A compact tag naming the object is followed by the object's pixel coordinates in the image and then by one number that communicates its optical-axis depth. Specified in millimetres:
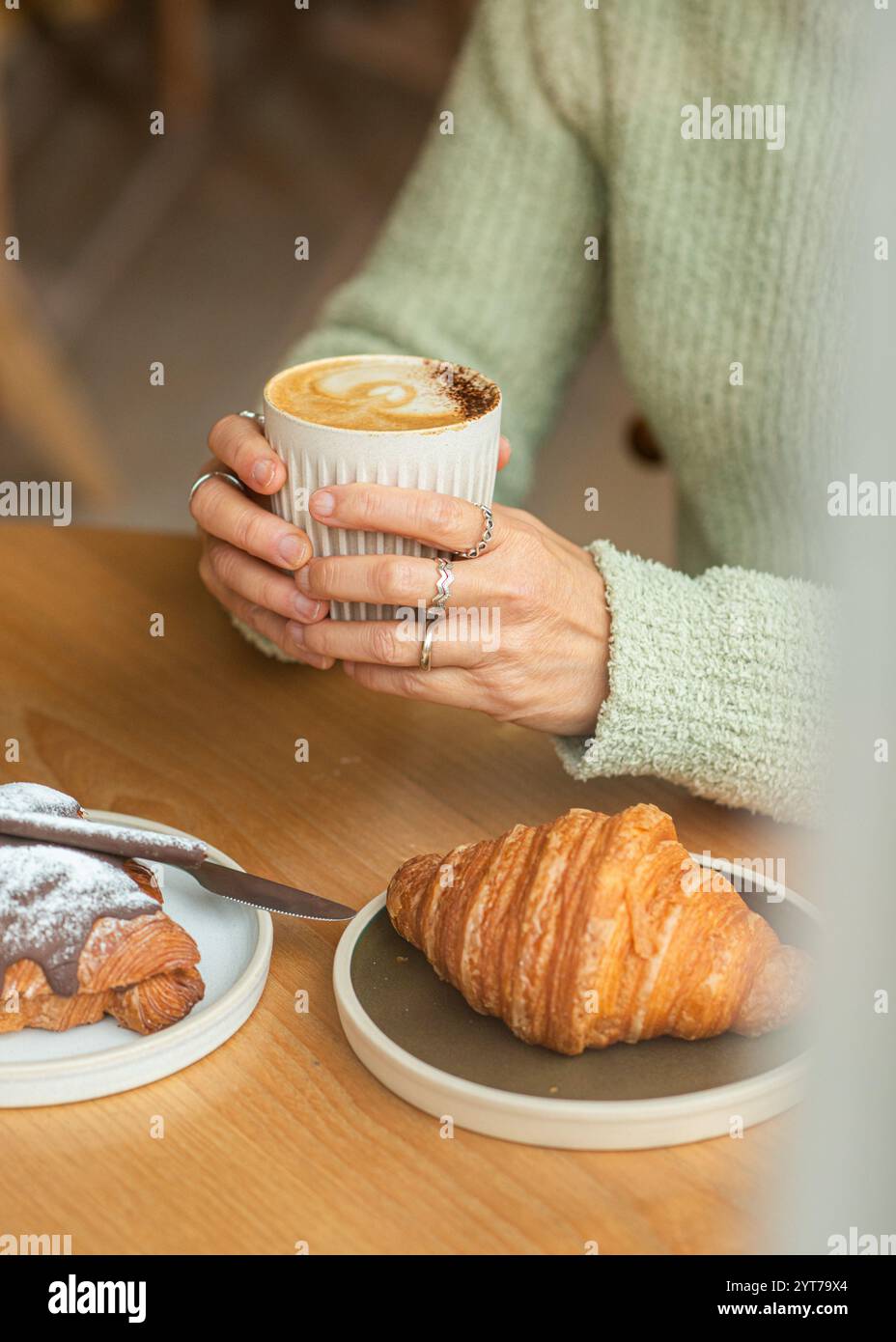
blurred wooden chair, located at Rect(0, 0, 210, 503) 2633
